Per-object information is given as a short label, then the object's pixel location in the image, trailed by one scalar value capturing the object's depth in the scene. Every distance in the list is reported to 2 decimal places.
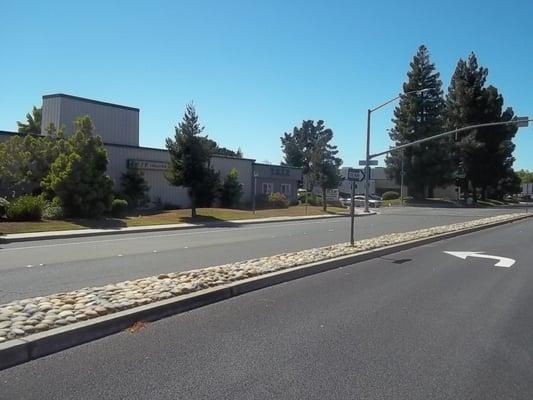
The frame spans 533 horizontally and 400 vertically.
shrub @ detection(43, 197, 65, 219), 27.17
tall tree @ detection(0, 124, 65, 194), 28.80
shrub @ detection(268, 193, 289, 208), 49.59
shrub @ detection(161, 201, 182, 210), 40.44
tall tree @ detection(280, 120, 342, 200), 124.25
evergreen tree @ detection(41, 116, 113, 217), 27.70
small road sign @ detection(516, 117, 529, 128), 34.88
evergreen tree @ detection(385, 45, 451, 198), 77.38
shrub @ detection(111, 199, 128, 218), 31.11
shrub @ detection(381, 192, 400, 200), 87.06
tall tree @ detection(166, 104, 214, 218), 33.31
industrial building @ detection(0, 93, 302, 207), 37.88
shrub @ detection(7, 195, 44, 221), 25.23
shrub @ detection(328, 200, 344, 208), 59.53
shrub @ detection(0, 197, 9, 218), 25.36
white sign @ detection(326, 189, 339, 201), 65.46
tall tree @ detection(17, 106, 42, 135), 59.03
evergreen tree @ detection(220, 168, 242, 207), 45.09
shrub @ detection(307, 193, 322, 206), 58.72
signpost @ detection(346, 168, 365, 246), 15.26
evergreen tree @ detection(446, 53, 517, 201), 81.12
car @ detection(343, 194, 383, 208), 66.47
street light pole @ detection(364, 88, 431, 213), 46.51
